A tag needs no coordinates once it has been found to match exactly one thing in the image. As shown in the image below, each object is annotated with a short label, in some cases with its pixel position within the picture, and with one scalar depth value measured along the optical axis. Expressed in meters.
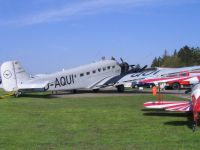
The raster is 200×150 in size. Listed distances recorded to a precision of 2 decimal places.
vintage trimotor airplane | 32.97
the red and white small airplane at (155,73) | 37.81
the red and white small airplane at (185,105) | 12.78
